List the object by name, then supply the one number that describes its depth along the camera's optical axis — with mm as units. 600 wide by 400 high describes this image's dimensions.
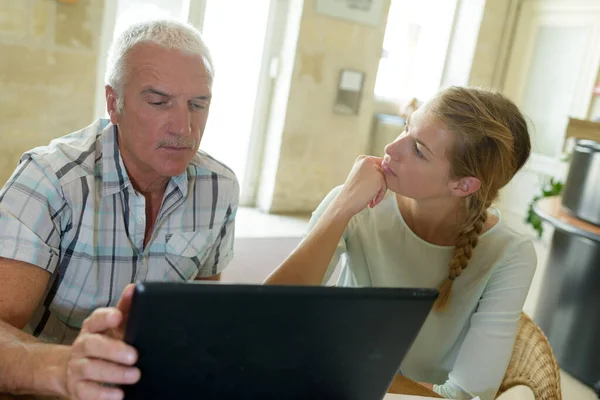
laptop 516
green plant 3867
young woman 1198
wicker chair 1193
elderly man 1021
